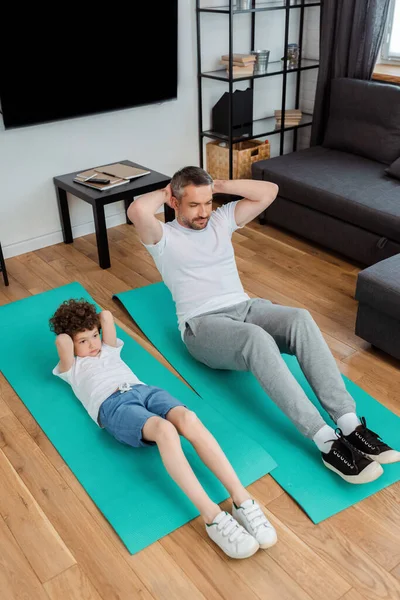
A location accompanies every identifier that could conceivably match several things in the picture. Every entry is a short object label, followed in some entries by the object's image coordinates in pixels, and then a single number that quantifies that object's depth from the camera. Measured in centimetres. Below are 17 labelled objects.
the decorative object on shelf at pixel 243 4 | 361
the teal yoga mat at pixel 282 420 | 188
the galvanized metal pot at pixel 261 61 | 379
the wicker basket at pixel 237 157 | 393
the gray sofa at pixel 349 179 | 310
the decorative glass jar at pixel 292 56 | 402
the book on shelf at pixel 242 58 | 369
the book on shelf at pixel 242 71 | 372
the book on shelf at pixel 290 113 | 421
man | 193
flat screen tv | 301
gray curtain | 364
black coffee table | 316
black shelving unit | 362
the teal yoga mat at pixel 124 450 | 182
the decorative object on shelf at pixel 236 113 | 385
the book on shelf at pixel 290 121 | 423
